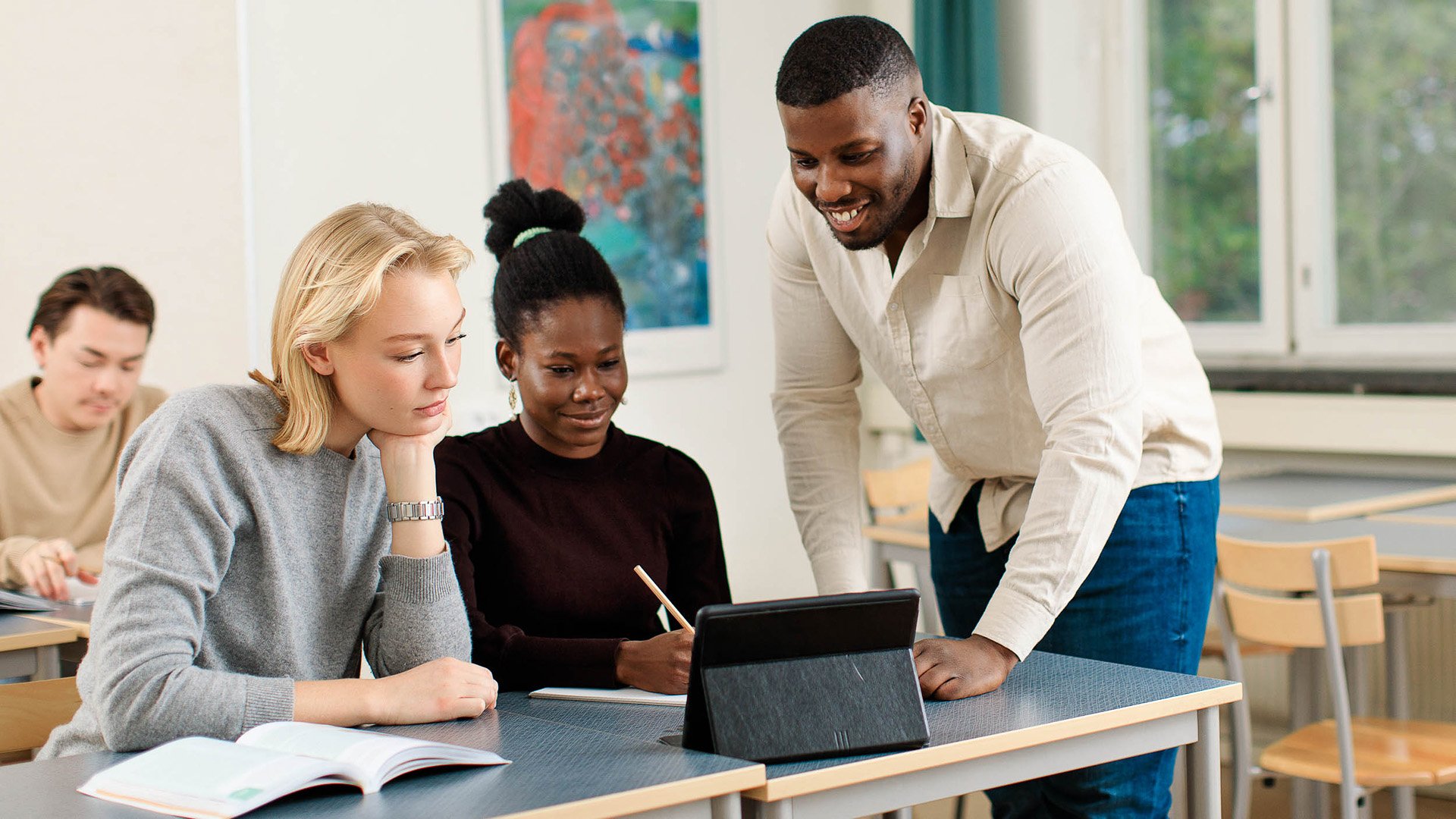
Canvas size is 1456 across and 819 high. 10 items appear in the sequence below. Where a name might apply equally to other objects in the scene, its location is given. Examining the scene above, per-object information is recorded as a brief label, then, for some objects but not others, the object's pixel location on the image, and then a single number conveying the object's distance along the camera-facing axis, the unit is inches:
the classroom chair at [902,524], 132.7
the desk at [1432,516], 120.9
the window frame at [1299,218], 156.6
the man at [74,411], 114.6
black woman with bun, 71.8
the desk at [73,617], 91.0
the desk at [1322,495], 126.3
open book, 45.9
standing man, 62.5
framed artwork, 170.2
